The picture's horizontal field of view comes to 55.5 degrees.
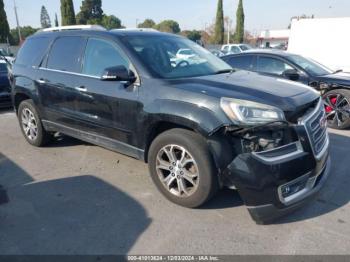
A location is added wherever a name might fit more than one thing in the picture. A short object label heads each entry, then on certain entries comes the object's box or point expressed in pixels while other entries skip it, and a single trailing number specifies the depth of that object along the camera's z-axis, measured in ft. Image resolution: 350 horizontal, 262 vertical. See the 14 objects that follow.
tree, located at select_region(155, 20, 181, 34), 287.44
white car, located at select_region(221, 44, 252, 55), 81.56
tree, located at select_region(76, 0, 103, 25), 231.77
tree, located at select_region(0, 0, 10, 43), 120.88
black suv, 9.82
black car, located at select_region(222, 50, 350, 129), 21.57
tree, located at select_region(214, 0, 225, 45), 166.40
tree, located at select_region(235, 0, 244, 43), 174.60
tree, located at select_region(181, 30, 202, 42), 204.19
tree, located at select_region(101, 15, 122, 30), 246.88
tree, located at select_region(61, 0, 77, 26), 114.62
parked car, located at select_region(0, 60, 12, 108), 29.19
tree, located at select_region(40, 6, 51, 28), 344.69
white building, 192.34
